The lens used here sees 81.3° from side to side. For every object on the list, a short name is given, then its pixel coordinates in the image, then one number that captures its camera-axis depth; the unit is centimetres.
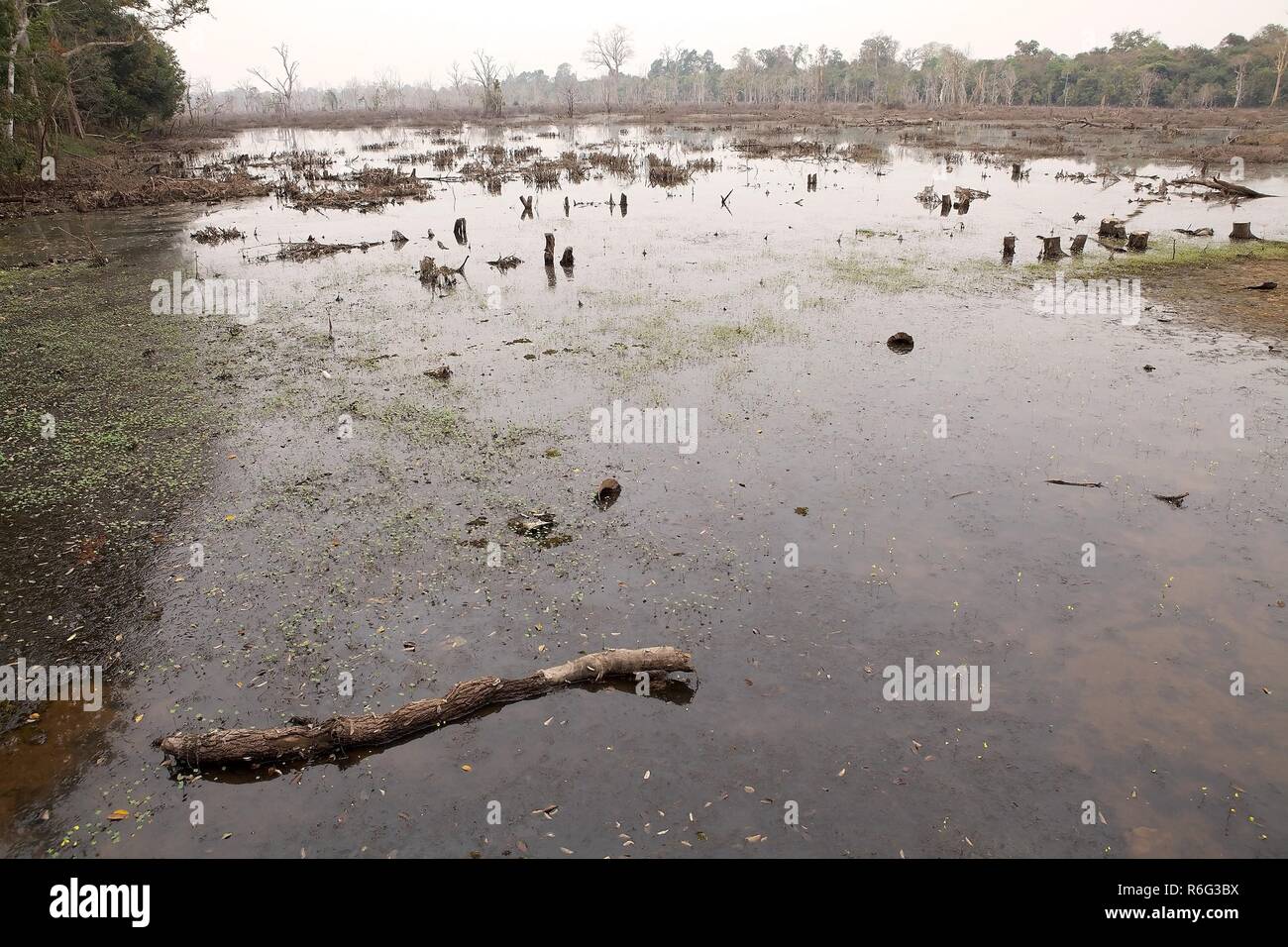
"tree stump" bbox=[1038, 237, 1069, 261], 2219
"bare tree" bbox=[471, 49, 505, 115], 9081
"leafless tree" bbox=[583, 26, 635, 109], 12526
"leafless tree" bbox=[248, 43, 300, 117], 8519
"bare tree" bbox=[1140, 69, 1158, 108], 9267
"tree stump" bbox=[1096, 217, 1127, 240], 2438
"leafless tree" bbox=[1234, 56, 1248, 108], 8656
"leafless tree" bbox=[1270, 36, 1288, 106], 8356
